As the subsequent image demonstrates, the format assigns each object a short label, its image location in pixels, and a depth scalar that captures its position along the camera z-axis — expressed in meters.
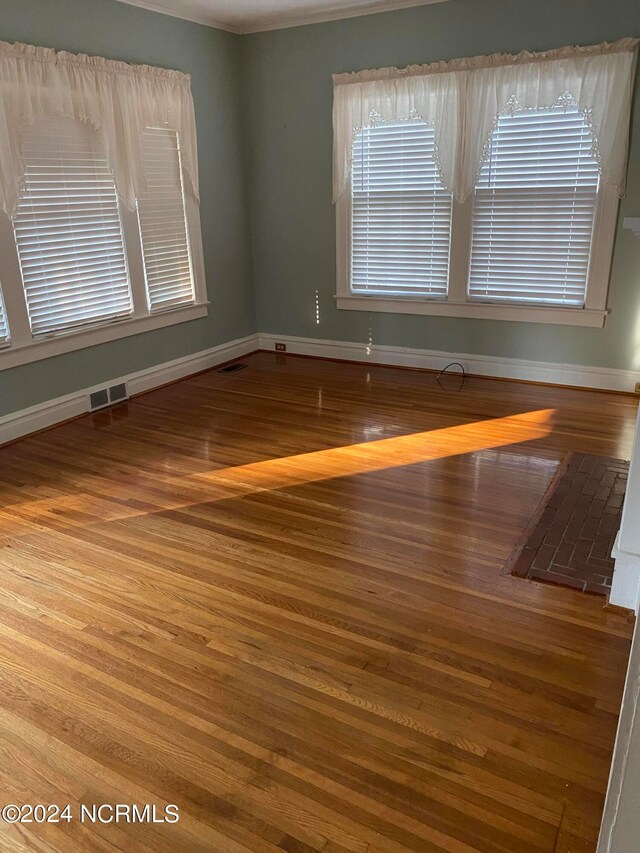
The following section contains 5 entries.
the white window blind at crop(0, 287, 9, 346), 4.05
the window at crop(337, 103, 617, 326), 4.68
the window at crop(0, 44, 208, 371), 3.96
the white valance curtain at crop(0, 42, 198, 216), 3.84
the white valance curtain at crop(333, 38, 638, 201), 4.36
